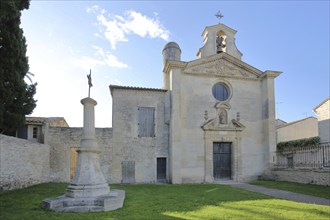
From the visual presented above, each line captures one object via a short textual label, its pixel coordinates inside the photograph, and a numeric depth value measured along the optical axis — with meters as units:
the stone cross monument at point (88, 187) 7.50
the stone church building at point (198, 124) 16.64
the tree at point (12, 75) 12.02
